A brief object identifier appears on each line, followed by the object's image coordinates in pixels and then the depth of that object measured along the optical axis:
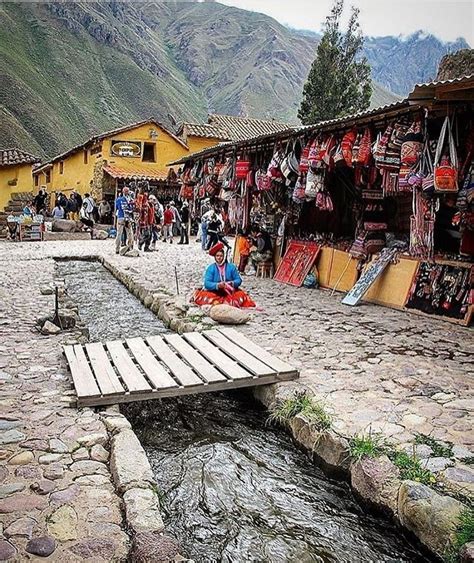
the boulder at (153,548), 2.64
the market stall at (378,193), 7.05
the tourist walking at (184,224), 23.53
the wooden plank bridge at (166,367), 4.81
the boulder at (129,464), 3.32
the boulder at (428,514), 2.95
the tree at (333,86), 34.72
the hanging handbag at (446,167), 6.74
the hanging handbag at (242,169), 12.03
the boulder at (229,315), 7.56
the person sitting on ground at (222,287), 8.50
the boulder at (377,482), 3.39
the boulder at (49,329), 6.86
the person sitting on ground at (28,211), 22.84
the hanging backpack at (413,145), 7.14
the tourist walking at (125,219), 17.86
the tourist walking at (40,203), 26.73
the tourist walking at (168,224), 24.03
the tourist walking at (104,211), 29.94
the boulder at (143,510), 2.88
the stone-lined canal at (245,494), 3.25
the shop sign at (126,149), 31.19
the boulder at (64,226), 24.70
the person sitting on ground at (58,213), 26.28
